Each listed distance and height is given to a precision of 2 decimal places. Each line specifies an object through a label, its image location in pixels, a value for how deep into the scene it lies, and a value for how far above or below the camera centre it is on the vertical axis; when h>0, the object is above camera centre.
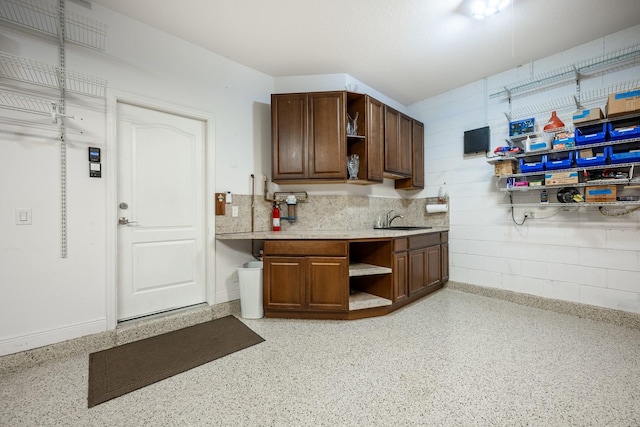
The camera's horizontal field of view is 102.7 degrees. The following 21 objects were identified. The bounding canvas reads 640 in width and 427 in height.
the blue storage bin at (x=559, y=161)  2.72 +0.54
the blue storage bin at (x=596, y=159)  2.52 +0.52
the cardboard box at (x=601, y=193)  2.49 +0.17
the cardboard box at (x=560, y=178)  2.65 +0.35
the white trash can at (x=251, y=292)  2.78 -0.86
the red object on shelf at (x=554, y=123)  2.80 +0.96
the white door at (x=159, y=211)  2.47 +0.03
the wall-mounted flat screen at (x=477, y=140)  3.53 +1.00
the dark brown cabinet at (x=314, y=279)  2.71 -0.72
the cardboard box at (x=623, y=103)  2.32 +0.99
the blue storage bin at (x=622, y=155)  2.36 +0.52
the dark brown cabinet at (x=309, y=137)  3.12 +0.93
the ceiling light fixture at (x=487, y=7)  2.23 +1.81
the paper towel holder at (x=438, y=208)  3.89 +0.06
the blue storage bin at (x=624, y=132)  2.36 +0.73
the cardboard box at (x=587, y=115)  2.52 +0.95
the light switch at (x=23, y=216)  1.94 -0.01
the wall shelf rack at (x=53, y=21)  1.95 +1.57
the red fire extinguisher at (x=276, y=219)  3.29 -0.08
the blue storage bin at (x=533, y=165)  2.88 +0.52
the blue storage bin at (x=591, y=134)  2.52 +0.77
